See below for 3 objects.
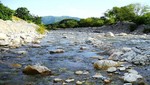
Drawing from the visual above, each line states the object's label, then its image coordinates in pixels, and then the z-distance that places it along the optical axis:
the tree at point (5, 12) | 25.55
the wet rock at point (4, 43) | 12.98
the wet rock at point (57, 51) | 11.42
